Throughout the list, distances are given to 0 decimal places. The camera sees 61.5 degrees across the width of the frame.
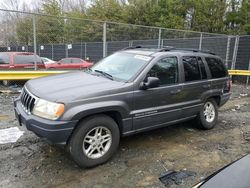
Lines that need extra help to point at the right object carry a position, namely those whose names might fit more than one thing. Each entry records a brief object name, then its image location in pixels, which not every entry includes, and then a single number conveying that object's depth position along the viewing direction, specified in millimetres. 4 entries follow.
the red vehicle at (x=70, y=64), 12032
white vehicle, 12237
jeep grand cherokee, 2864
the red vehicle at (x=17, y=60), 8241
